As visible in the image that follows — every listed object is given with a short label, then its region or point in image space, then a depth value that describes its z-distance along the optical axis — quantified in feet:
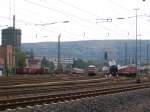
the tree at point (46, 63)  527.31
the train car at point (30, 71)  282.97
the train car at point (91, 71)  261.07
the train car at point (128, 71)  256.34
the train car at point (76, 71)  312.07
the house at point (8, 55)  337.54
